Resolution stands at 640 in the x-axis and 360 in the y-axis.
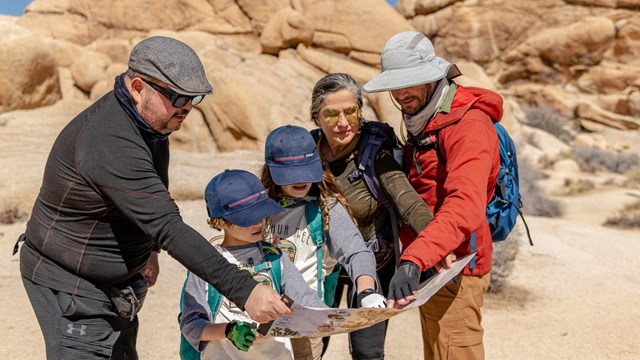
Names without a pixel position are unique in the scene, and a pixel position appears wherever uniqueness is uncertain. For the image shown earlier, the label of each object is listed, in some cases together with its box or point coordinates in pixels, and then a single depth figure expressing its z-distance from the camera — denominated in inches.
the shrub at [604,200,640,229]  429.7
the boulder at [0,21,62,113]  588.7
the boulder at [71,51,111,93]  681.0
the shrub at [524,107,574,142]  906.7
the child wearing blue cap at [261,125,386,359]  98.0
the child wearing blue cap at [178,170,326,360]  88.3
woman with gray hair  105.0
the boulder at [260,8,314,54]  603.5
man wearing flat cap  78.8
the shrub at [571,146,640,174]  715.4
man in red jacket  91.7
